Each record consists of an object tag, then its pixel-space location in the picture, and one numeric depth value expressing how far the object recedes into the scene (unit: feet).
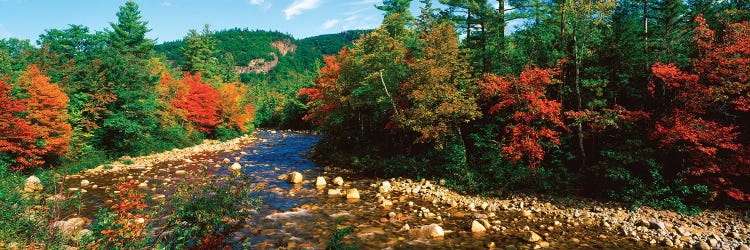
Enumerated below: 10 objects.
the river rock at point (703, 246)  37.99
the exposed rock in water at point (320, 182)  68.13
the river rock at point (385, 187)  63.90
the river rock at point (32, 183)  54.00
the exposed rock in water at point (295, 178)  70.87
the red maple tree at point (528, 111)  54.85
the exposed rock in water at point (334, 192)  62.28
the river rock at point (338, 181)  69.21
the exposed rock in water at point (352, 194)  60.13
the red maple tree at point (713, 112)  43.96
